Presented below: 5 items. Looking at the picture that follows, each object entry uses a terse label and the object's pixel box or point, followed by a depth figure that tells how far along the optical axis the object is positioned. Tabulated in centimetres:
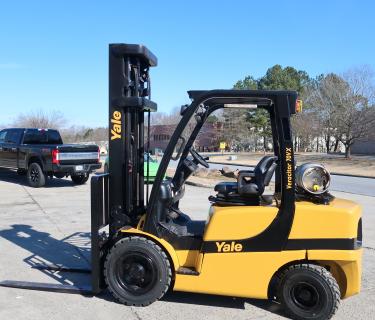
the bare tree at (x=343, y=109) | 4341
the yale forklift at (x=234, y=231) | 459
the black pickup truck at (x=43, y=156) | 1555
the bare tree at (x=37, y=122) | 5373
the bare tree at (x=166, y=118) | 8354
